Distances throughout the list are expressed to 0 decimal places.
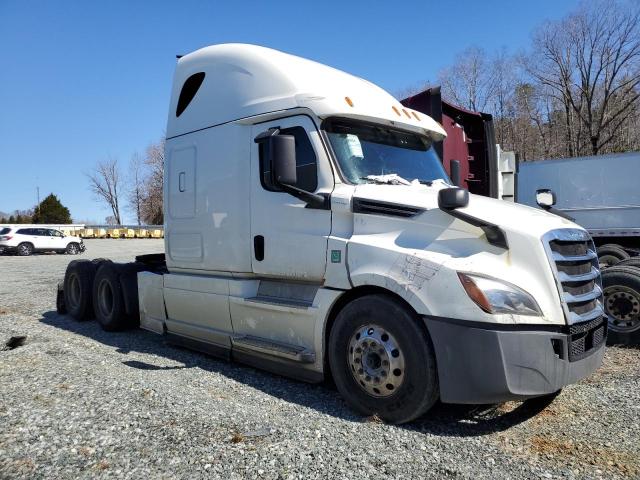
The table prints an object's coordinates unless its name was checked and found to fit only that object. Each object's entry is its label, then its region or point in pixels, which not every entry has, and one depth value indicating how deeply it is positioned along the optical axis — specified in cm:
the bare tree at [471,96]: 3741
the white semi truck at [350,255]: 344
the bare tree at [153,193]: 6900
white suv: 2850
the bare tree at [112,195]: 8294
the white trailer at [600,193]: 1190
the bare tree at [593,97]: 3231
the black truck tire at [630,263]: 659
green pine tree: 7162
